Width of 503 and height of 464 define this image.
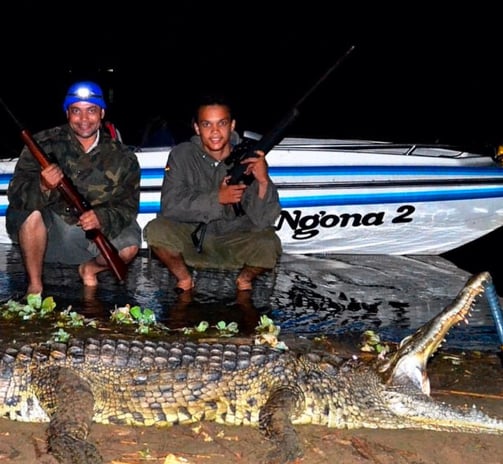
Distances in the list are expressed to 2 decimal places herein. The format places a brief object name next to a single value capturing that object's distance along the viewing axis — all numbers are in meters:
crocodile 3.53
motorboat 7.32
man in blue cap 5.62
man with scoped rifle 5.89
